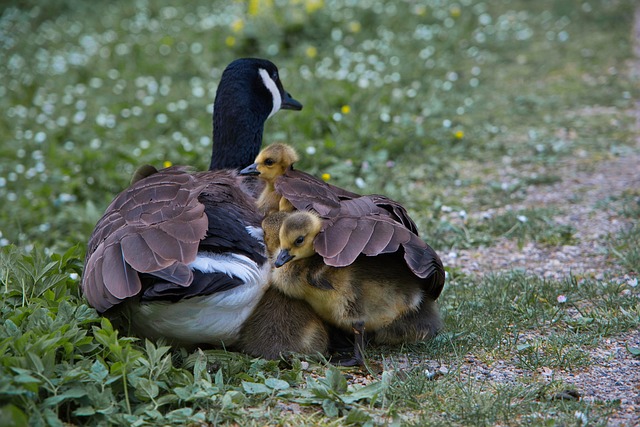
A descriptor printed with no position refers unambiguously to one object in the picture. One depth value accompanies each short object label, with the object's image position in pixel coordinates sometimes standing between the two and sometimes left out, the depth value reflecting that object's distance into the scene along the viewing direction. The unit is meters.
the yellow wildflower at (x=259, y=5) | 11.73
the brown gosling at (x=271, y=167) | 4.58
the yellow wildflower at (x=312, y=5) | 11.78
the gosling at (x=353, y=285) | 3.87
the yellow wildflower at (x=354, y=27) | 11.88
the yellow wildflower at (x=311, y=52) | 10.94
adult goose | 3.67
